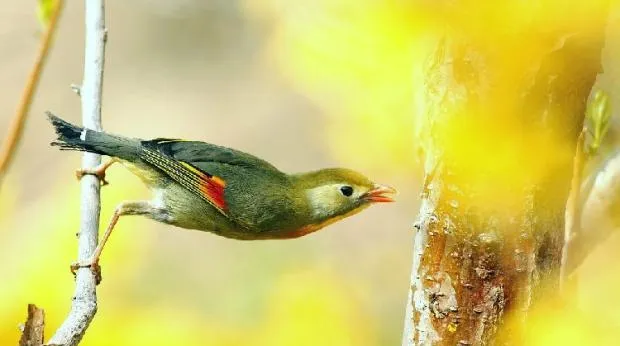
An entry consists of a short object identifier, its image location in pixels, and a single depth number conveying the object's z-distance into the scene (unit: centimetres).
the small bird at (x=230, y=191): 345
